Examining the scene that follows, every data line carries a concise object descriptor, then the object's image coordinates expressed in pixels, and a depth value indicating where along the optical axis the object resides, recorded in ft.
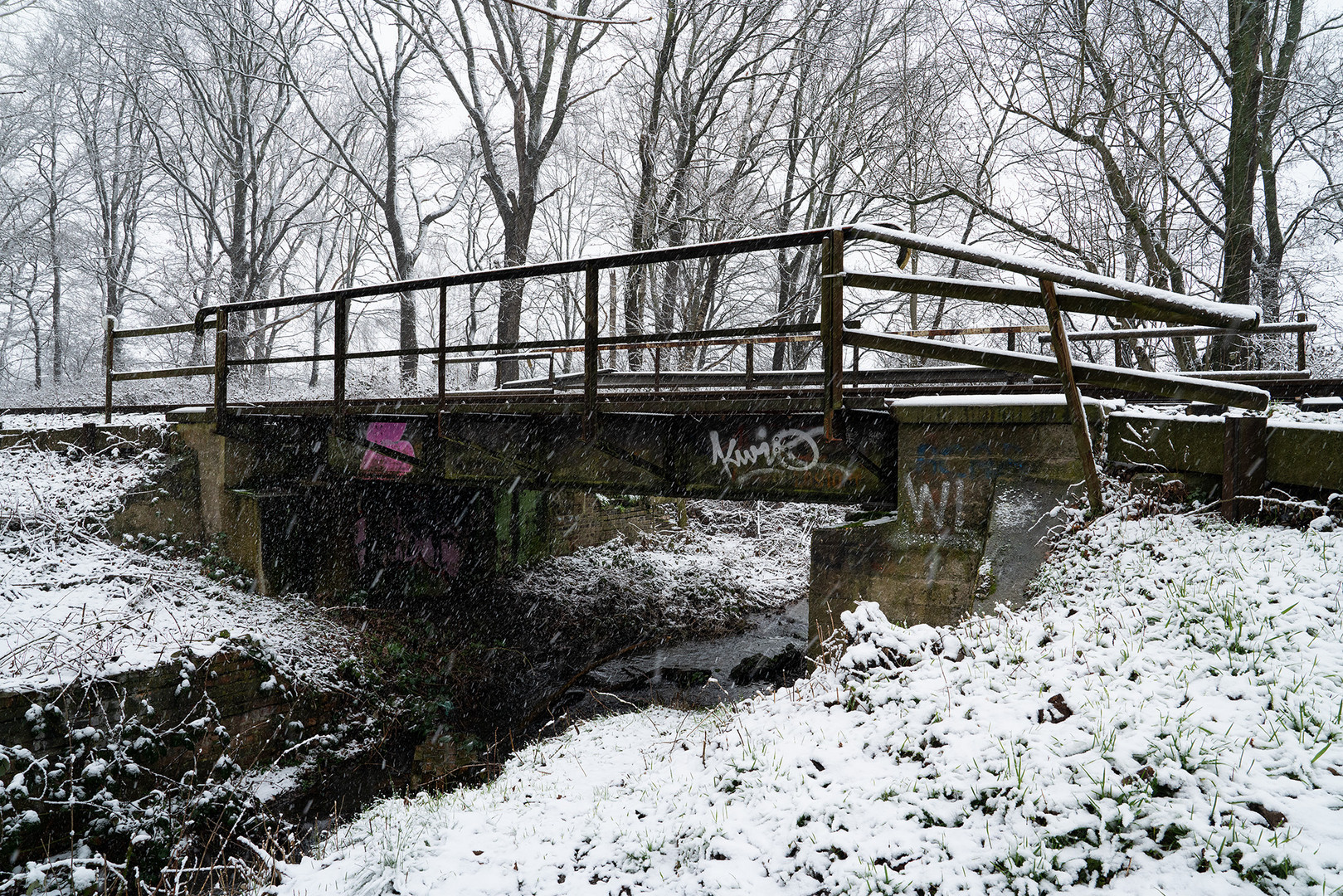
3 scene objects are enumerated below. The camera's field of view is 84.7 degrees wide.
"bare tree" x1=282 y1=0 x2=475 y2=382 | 62.69
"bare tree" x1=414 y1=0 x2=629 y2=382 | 60.08
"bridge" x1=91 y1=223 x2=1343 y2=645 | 16.56
